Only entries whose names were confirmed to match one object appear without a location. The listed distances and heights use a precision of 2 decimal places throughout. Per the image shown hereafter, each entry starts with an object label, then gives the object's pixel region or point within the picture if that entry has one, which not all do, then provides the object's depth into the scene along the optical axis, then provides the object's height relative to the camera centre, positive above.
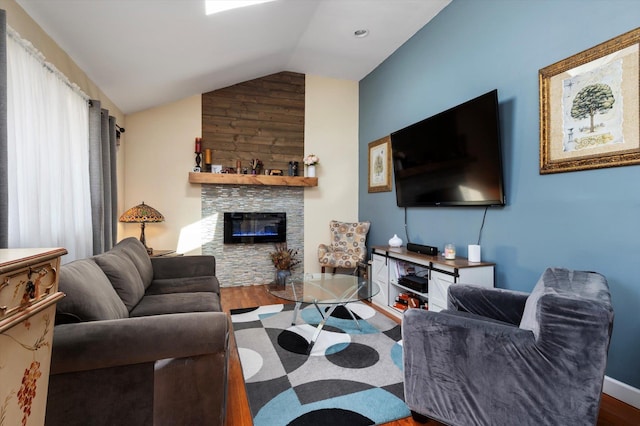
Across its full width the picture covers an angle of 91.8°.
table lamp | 3.54 -0.04
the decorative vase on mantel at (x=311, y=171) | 4.73 +0.61
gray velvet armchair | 1.21 -0.66
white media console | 2.55 -0.60
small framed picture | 4.20 +0.64
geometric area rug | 1.70 -1.10
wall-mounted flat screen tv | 2.54 +0.50
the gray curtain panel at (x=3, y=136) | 1.48 +0.37
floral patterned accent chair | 4.36 -0.52
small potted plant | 4.46 -0.74
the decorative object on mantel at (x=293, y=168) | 4.68 +0.65
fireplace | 4.51 -0.24
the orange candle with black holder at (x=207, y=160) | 4.36 +0.73
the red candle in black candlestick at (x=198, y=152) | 4.33 +0.83
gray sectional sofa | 1.22 -0.64
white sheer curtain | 1.77 +0.39
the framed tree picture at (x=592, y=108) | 1.77 +0.63
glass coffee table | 2.47 -0.72
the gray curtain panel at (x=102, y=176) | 2.82 +0.35
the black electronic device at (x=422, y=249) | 3.01 -0.40
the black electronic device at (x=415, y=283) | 2.99 -0.73
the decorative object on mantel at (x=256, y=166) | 4.51 +0.66
